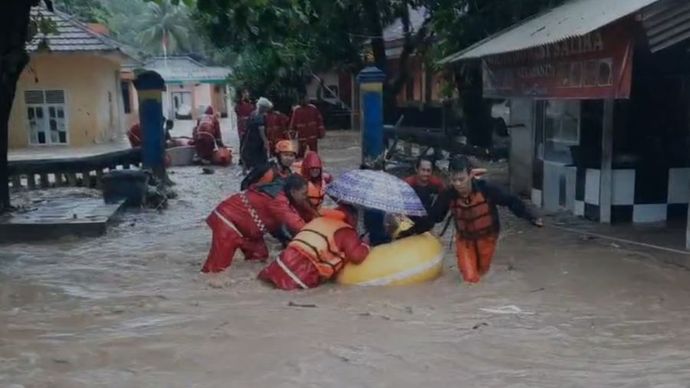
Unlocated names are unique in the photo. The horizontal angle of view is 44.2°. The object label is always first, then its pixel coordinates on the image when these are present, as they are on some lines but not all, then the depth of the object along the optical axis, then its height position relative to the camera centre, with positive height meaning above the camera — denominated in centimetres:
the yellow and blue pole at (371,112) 1516 -60
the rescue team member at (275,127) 1666 -92
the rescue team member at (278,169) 844 -89
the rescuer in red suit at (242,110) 2125 -73
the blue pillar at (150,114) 1443 -51
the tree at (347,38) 2266 +119
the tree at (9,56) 1099 +41
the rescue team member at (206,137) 2027 -131
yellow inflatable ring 740 -163
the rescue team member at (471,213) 722 -119
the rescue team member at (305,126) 1664 -89
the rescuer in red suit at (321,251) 720 -146
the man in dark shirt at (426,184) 818 -103
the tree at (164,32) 6431 +390
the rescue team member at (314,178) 840 -98
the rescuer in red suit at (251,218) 780 -127
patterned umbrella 696 -94
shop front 892 -53
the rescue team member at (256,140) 1567 -110
